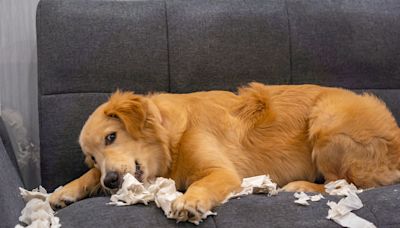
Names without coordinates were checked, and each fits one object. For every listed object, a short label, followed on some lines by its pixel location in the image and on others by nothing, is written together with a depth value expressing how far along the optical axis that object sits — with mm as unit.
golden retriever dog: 1971
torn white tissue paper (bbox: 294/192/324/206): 1827
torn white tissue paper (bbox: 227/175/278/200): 1889
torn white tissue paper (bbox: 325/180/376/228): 1763
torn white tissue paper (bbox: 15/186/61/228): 1798
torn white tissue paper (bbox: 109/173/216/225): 1791
